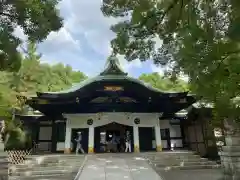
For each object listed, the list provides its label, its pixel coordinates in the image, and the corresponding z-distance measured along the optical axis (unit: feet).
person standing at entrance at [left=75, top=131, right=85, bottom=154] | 47.80
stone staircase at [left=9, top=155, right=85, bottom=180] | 31.78
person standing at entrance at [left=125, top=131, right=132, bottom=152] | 49.93
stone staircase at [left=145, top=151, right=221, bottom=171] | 36.01
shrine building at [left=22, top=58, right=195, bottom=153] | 48.65
